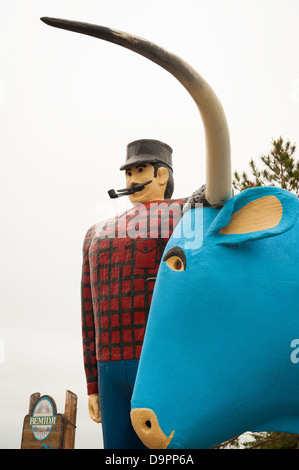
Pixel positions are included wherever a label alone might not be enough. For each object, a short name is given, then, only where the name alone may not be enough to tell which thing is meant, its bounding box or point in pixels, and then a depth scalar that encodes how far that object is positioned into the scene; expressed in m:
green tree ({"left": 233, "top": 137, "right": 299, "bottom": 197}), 6.40
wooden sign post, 5.01
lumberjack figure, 2.82
